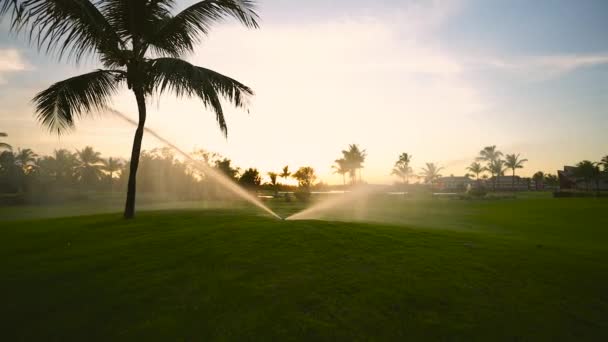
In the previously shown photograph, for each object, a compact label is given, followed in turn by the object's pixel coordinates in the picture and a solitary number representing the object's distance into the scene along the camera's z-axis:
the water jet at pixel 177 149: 12.85
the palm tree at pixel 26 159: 71.54
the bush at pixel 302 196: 39.14
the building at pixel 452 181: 132.35
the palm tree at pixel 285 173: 62.47
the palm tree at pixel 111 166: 90.46
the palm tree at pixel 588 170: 69.94
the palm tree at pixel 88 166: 76.74
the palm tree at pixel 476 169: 129.88
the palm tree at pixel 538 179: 124.62
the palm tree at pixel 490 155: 121.94
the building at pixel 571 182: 83.38
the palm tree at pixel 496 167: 120.62
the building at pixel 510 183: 119.69
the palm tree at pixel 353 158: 107.25
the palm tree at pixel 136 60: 10.30
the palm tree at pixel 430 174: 133.62
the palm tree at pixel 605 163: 69.47
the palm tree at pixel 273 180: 56.28
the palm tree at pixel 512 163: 120.44
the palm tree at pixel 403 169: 120.25
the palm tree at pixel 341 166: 109.38
